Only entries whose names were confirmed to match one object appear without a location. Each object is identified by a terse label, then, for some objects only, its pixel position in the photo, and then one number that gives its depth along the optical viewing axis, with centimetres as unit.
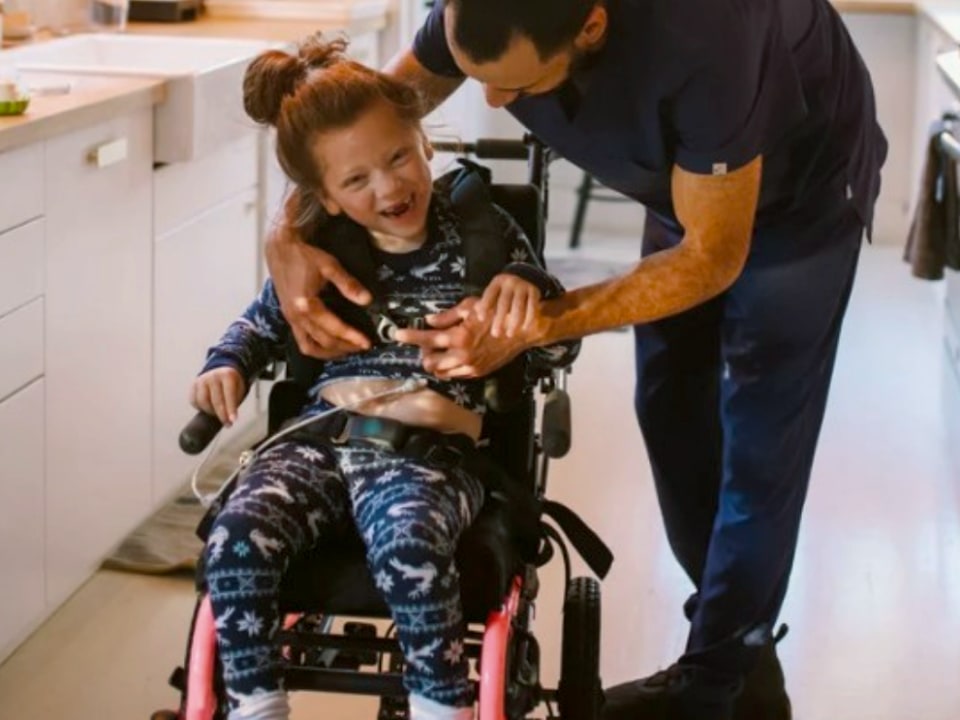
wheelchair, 178
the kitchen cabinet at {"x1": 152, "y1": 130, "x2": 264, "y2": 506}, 315
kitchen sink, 303
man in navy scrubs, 175
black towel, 391
